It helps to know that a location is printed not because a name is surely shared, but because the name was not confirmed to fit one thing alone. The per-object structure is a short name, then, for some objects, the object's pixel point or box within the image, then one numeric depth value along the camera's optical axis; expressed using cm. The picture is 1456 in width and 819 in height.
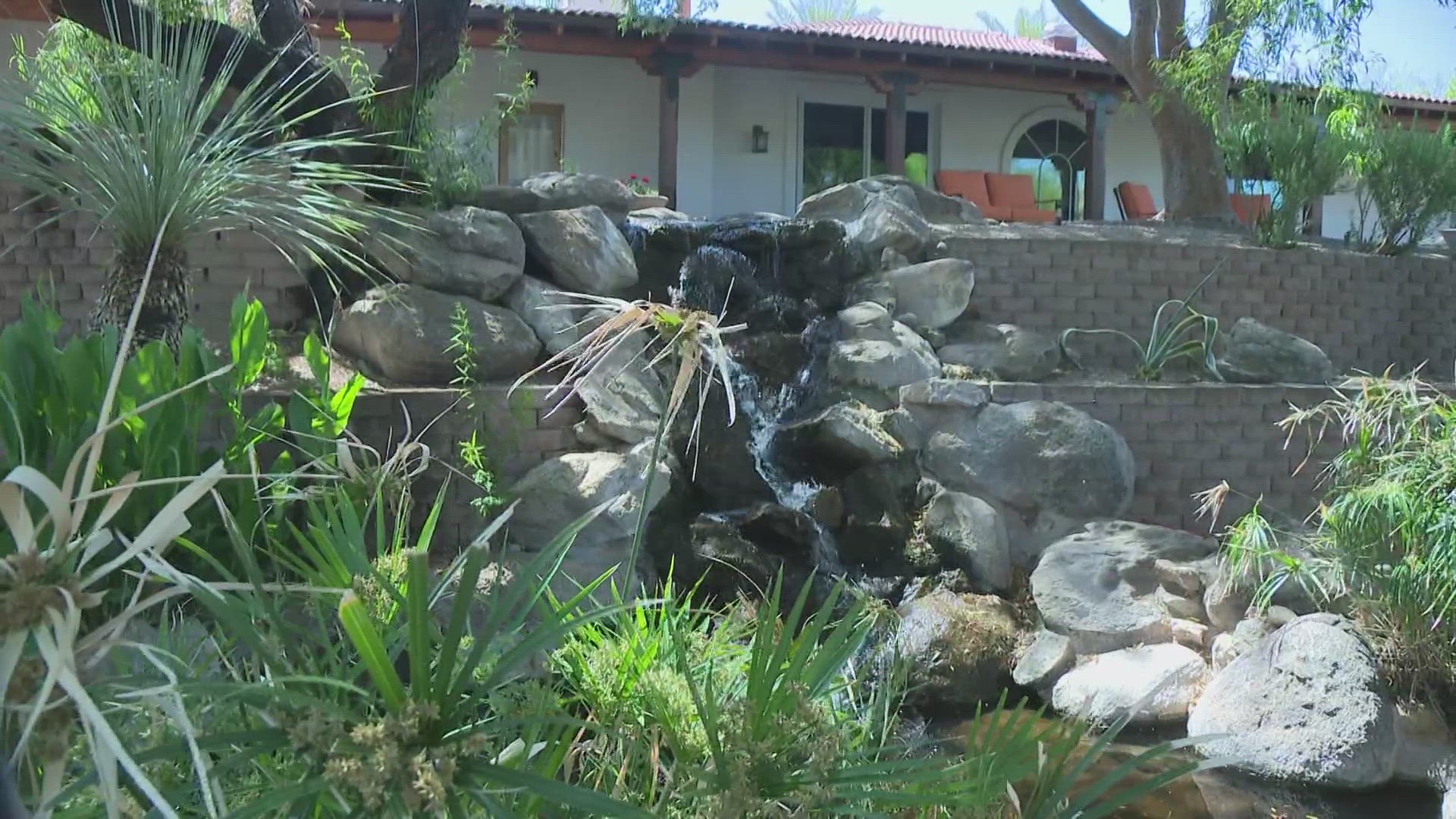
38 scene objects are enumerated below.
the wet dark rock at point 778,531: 586
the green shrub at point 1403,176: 855
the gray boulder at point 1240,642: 501
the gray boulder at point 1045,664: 512
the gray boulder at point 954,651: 502
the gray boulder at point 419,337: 569
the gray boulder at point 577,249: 664
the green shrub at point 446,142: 657
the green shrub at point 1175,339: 739
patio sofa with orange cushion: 1302
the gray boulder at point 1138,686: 486
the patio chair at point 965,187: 1321
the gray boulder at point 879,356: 680
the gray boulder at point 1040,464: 629
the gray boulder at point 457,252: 604
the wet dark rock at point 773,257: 756
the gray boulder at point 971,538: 593
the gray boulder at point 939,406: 649
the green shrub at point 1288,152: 850
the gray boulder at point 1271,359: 725
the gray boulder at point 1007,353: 723
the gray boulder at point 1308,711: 432
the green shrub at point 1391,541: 448
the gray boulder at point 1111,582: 532
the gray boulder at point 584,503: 523
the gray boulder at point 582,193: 736
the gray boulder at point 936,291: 761
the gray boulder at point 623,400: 571
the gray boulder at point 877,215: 805
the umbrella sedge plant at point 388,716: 116
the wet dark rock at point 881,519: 603
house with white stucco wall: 1145
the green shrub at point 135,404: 340
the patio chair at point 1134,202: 1424
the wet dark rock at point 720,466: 618
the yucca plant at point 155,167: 395
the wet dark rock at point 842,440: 633
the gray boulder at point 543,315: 618
